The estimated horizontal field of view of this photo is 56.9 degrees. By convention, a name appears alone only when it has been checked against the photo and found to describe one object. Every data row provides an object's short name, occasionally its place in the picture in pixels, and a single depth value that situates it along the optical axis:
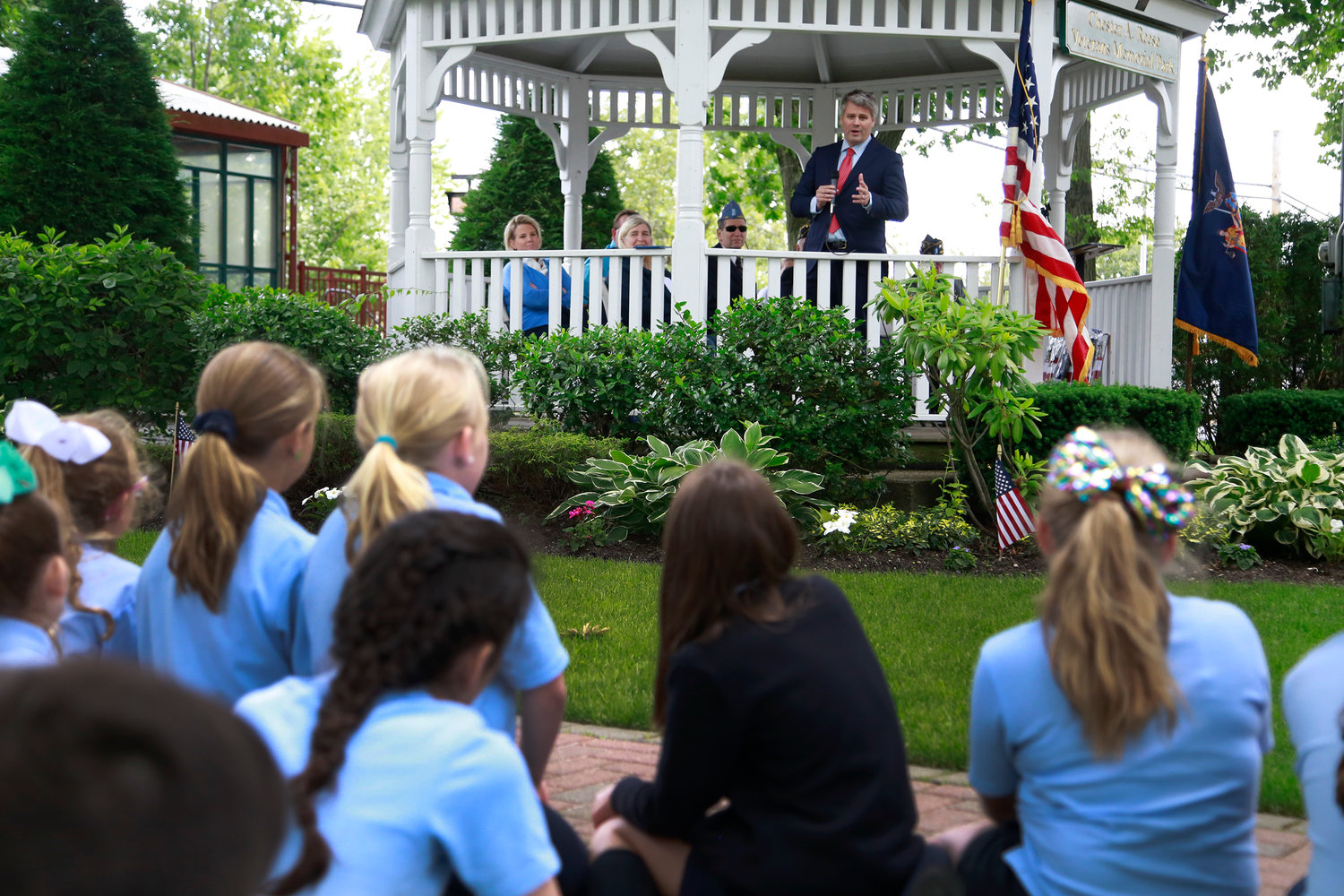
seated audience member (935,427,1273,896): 2.08
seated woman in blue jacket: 10.01
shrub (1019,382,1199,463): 8.16
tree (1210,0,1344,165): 16.59
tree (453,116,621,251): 17.97
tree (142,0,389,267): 36.53
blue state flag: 10.59
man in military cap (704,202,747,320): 9.85
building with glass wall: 21.06
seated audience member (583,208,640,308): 10.22
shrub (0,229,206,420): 8.73
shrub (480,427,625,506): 7.79
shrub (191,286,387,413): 8.78
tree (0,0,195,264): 14.14
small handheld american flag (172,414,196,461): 8.17
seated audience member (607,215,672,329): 9.83
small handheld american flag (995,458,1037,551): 7.41
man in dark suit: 9.38
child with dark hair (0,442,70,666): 2.22
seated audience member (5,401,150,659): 2.77
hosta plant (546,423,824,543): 7.28
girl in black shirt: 2.29
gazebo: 9.08
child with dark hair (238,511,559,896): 1.72
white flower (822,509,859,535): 7.19
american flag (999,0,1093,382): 8.71
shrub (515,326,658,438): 8.23
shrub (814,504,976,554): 7.37
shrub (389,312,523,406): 9.16
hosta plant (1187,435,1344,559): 7.53
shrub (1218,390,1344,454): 11.67
